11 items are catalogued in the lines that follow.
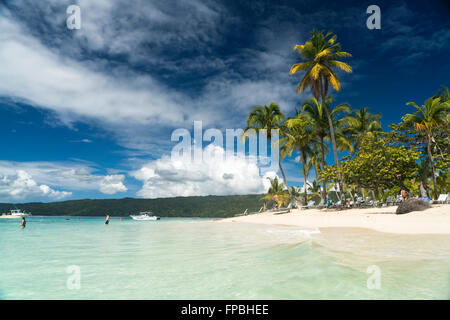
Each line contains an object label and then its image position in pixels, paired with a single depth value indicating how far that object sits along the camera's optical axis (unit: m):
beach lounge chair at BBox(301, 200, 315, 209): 29.36
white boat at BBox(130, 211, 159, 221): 64.34
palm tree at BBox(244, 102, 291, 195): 32.47
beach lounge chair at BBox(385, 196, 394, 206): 22.89
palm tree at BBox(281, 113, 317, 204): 29.39
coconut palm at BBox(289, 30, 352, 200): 25.03
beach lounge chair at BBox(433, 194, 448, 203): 17.53
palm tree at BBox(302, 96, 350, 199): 28.97
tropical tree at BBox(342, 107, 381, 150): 34.78
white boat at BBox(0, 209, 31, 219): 79.38
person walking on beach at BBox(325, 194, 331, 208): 27.25
